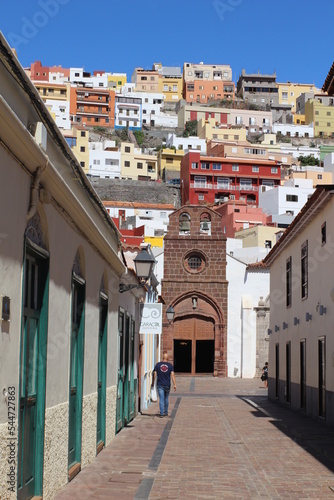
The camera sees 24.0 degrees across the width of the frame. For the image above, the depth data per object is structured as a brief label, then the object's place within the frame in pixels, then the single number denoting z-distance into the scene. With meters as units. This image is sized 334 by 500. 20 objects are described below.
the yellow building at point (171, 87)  149.38
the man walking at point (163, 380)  19.19
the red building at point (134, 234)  48.91
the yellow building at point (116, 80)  152.23
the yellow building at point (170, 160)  102.31
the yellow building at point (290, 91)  155.25
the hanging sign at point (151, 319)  18.47
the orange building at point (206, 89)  142.12
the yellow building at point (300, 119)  141.00
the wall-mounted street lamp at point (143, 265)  15.79
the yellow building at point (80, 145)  100.75
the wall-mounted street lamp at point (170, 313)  24.31
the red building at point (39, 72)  137.82
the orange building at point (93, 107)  127.19
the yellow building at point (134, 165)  103.06
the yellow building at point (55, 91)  127.45
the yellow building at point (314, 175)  92.61
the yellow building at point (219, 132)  110.81
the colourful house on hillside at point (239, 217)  67.88
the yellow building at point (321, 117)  133.62
